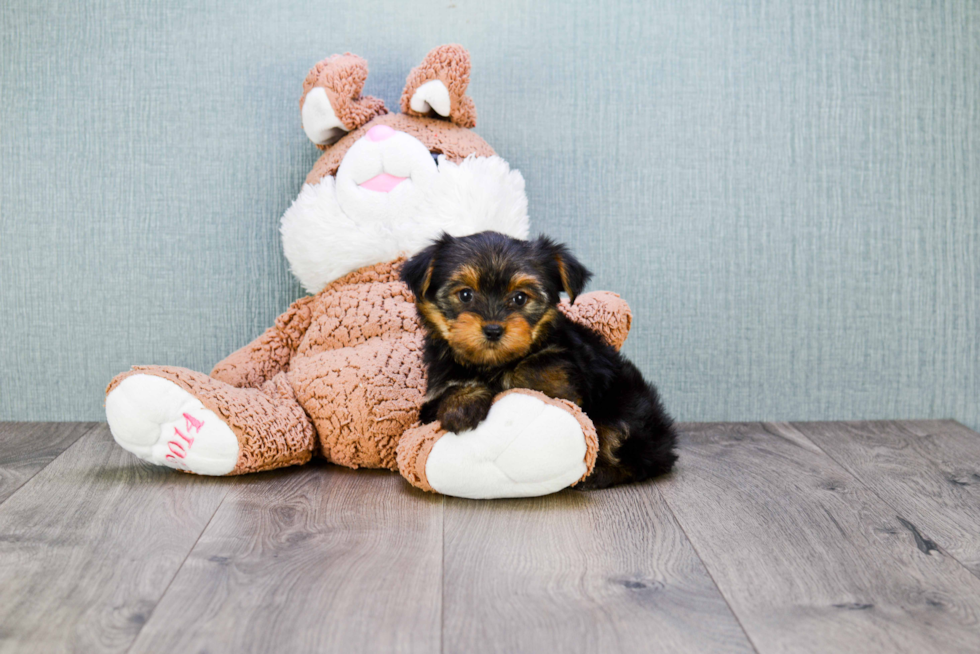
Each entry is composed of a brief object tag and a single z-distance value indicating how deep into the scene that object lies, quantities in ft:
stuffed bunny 2.67
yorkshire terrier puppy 2.48
